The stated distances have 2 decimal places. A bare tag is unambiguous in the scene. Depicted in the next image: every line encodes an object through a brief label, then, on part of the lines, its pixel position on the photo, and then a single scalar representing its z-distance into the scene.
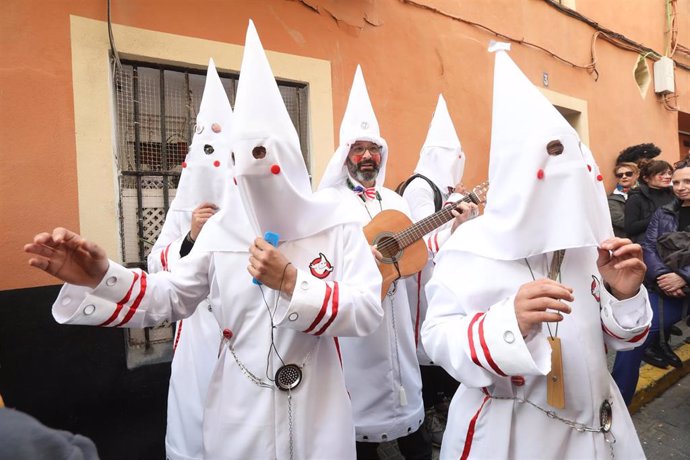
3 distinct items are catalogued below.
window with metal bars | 3.50
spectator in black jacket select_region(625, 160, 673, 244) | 4.48
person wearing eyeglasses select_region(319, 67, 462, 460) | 2.64
